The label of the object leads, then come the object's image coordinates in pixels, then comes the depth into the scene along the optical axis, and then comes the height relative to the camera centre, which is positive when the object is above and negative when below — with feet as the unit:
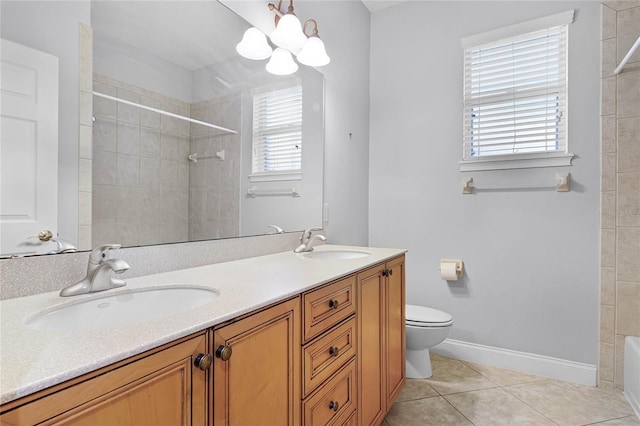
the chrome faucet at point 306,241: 6.19 -0.55
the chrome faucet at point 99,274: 2.89 -0.58
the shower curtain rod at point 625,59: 5.59 +2.78
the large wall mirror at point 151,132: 3.07 +0.94
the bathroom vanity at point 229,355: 1.68 -0.96
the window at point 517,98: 7.29 +2.61
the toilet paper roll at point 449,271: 7.99 -1.38
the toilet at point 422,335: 6.88 -2.50
